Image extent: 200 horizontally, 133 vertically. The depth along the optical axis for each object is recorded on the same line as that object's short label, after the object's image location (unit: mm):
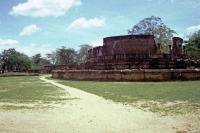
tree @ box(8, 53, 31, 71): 48209
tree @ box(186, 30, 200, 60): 28438
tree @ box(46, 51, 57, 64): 60291
